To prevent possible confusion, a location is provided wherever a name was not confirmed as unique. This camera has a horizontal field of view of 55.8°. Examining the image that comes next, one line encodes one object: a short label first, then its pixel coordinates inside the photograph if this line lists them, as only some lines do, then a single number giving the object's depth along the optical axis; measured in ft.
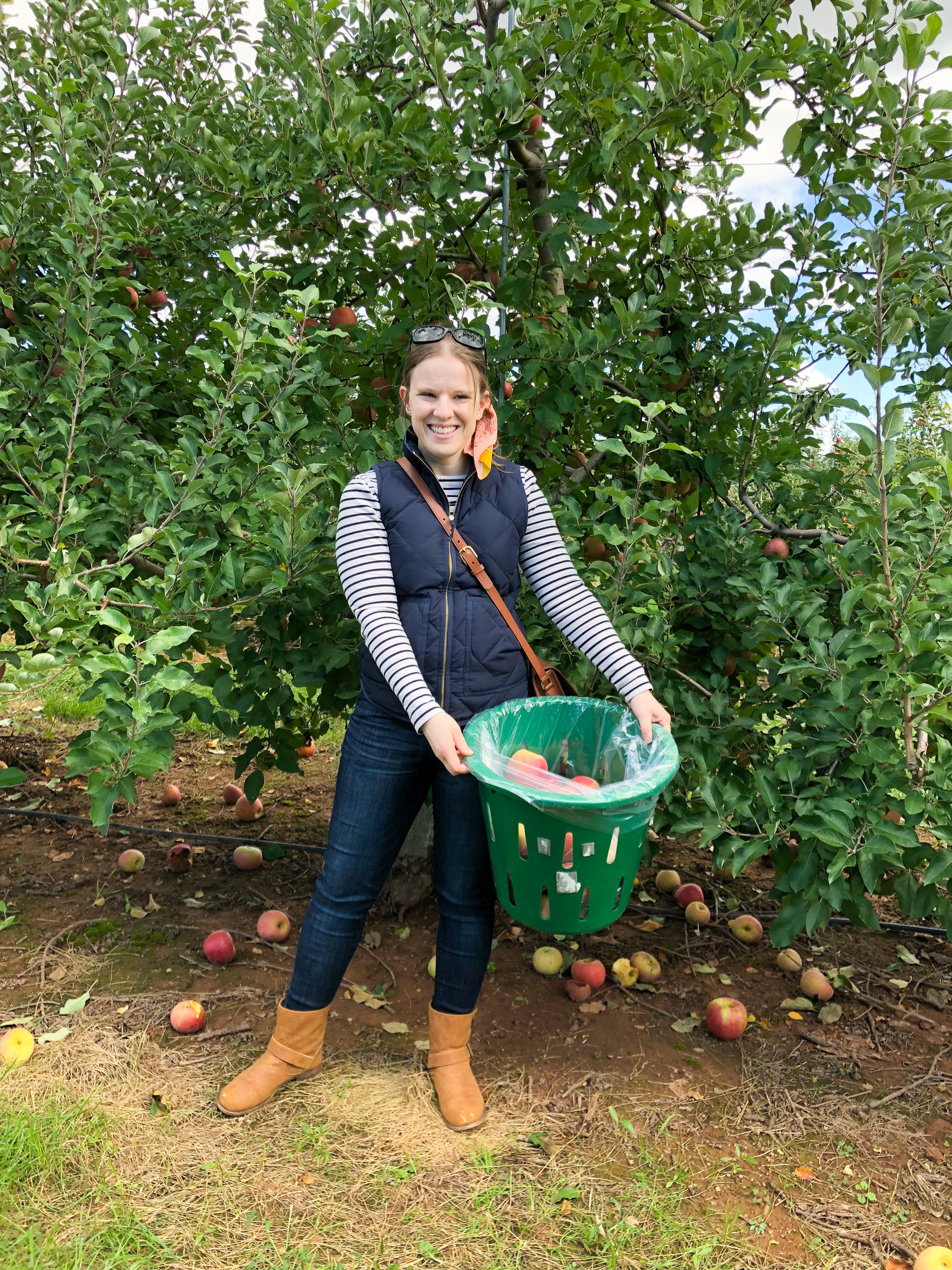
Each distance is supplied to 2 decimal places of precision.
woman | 5.85
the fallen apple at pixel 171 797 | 12.17
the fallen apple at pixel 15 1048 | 7.04
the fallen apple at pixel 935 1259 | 5.26
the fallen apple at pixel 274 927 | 8.91
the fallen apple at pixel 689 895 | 9.84
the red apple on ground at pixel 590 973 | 8.30
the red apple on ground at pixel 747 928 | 9.32
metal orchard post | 8.20
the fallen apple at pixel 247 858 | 10.47
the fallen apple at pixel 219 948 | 8.46
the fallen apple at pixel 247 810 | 11.81
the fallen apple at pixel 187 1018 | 7.48
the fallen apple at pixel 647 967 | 8.59
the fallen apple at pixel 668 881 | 10.37
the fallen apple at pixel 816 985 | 8.35
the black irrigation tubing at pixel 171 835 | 10.87
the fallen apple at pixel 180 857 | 10.34
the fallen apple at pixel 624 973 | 8.38
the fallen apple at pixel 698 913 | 9.52
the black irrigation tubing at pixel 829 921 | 9.65
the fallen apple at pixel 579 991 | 8.24
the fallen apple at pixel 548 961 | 8.59
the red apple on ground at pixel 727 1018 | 7.63
